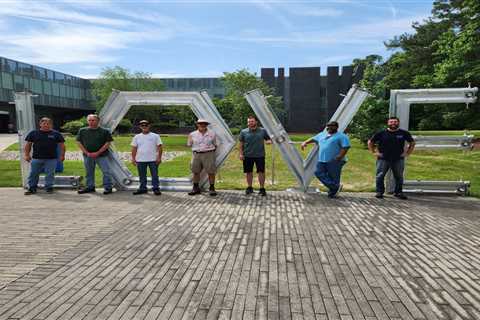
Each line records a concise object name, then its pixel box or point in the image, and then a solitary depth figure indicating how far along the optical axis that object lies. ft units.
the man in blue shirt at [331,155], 22.95
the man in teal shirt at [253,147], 24.12
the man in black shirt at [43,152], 25.29
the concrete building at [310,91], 152.56
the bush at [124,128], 110.11
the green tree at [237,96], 94.53
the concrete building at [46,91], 123.34
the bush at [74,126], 107.24
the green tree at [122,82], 147.13
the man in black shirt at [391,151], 22.89
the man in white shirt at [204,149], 24.64
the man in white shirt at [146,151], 24.90
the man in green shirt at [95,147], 25.21
